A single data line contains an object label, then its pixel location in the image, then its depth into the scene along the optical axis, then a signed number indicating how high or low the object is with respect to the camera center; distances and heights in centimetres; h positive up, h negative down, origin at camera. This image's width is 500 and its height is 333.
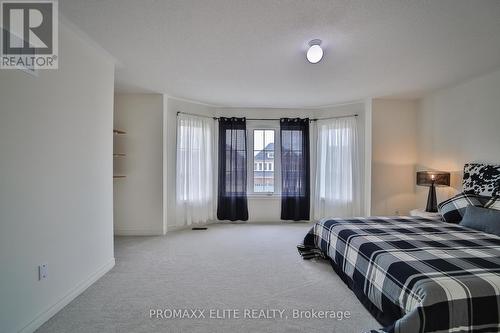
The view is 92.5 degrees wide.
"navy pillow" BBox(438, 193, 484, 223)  284 -48
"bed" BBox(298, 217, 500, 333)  136 -72
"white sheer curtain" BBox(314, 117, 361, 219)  457 -8
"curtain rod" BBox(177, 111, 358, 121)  454 +98
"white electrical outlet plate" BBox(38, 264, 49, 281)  184 -83
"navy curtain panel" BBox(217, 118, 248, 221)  484 -9
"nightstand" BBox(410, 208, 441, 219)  323 -68
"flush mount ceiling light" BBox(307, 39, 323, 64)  228 +111
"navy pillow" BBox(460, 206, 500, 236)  238 -56
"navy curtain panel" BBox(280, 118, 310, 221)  490 -9
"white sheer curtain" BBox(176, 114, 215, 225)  447 -7
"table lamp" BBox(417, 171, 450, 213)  350 -23
